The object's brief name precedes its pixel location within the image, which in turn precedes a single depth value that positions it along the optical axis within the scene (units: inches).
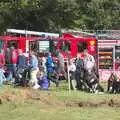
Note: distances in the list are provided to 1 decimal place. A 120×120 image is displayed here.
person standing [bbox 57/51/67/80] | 1066.1
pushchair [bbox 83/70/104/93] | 893.8
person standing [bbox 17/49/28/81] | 1035.4
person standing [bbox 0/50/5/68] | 1090.0
